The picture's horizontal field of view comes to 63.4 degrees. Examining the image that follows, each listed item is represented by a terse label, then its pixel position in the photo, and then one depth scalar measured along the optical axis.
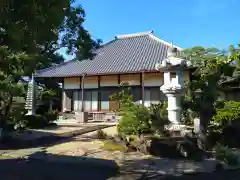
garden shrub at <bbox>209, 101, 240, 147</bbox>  6.80
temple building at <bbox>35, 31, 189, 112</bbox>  14.68
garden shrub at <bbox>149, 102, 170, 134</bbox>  6.79
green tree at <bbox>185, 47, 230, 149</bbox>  6.23
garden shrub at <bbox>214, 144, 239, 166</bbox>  5.01
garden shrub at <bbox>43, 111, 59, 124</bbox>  12.46
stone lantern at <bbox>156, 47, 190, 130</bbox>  7.42
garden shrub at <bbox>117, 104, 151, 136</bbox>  7.04
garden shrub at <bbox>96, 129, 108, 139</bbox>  8.49
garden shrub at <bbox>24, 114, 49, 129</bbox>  11.40
